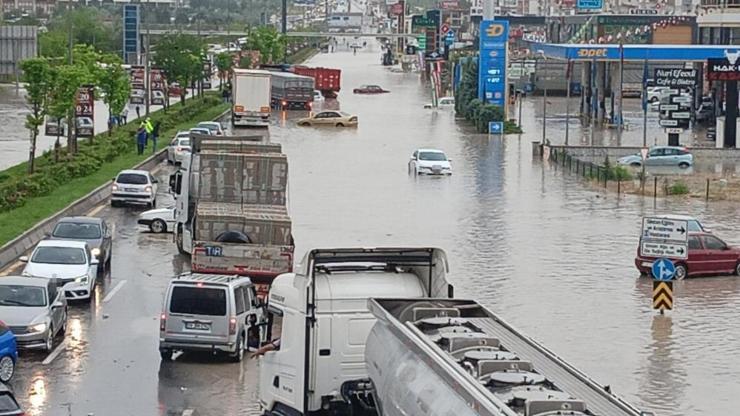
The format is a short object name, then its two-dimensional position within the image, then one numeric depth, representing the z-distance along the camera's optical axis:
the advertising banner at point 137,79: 87.75
